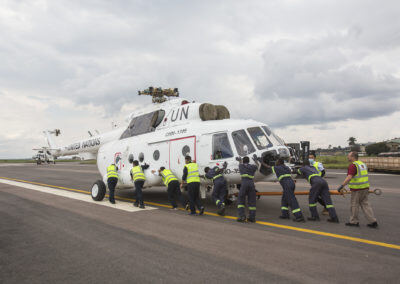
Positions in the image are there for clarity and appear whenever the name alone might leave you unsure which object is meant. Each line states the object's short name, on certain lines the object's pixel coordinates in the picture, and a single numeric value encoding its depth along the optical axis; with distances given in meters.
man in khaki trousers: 6.88
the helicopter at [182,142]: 8.38
